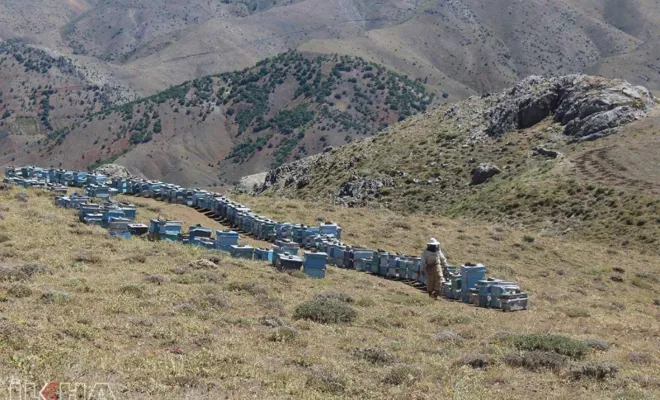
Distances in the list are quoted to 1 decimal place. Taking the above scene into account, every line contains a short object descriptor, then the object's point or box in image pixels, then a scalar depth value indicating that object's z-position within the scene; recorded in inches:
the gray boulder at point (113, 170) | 2830.7
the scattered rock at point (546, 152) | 2682.1
